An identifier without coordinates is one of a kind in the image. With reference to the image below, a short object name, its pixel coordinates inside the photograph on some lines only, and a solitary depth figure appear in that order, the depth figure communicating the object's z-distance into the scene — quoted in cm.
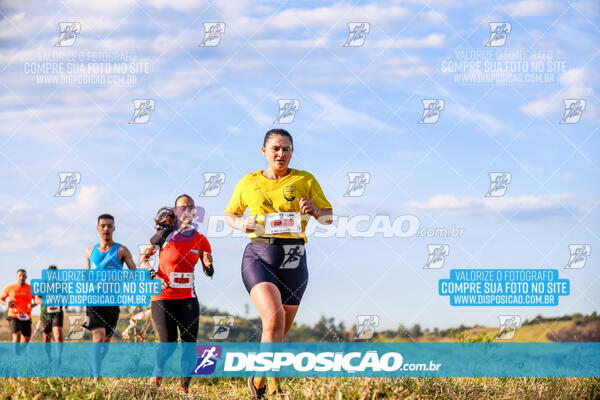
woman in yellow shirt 1326
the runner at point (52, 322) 2339
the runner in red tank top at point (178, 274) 1551
